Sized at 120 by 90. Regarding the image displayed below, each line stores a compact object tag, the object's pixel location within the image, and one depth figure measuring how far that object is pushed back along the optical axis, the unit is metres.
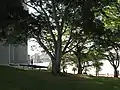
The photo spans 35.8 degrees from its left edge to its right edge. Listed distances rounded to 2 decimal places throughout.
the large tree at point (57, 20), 11.33
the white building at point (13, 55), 19.24
